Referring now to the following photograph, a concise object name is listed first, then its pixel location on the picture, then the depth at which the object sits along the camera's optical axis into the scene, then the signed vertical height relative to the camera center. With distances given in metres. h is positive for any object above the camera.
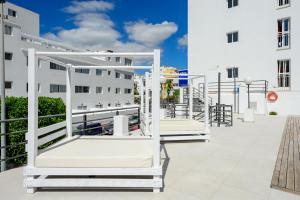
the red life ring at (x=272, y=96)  18.59 +0.18
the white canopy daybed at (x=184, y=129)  7.57 -1.06
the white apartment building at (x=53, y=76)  22.70 +3.03
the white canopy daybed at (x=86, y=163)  3.74 -1.09
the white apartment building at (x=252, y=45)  18.42 +4.99
